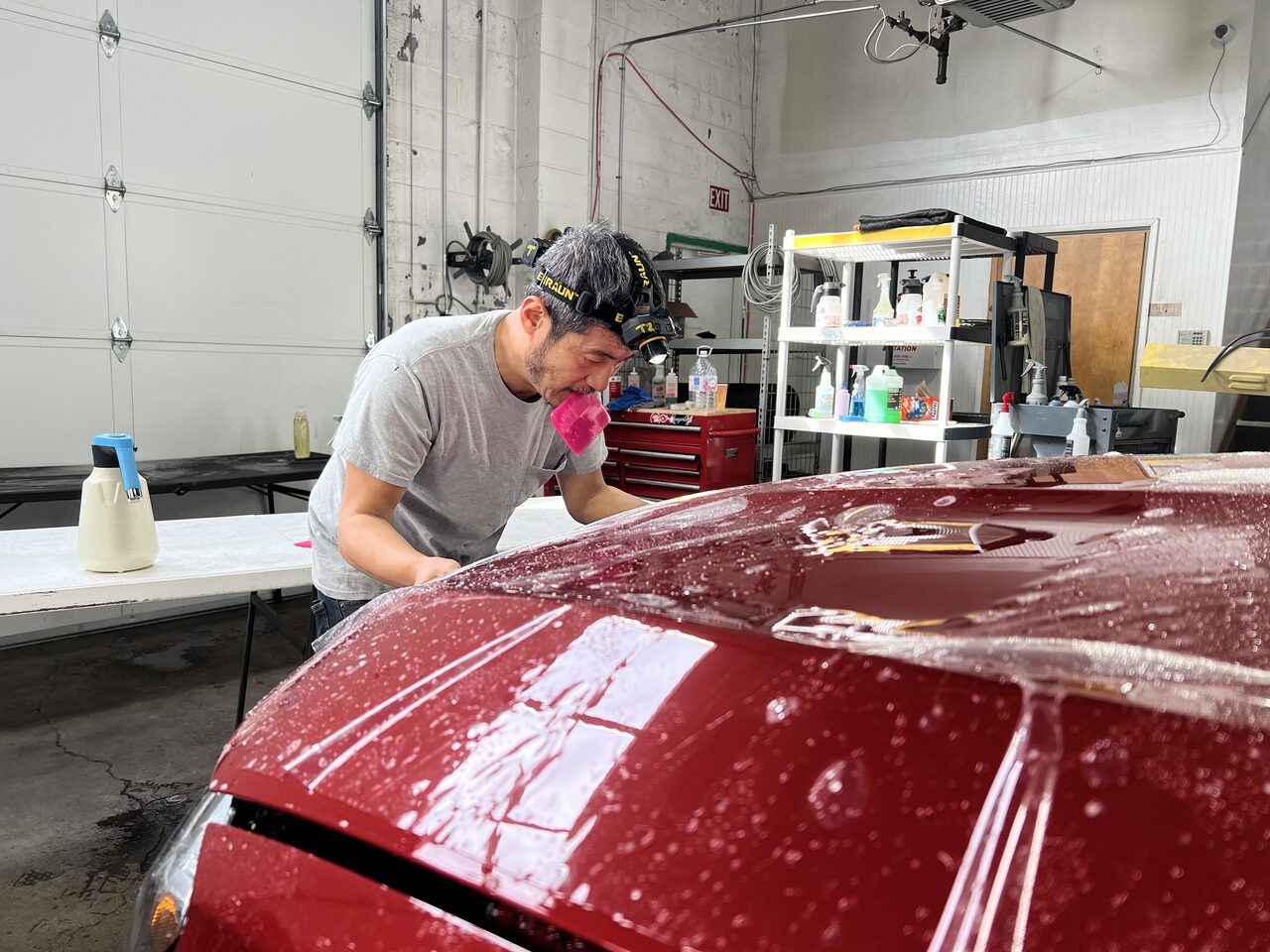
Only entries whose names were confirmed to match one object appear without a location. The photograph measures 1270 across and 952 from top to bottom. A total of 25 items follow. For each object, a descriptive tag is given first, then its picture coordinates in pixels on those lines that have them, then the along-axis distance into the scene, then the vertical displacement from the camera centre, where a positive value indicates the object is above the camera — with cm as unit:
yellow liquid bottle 450 -40
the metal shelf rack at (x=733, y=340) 518 +20
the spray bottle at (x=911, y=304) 396 +34
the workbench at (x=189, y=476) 335 -53
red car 29 -16
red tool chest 502 -47
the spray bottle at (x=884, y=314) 405 +30
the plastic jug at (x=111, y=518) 197 -38
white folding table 190 -51
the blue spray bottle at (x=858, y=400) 416 -11
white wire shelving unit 381 +29
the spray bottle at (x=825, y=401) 432 -12
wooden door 632 +64
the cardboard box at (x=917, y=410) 405 -14
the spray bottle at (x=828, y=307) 414 +33
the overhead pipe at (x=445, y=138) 527 +137
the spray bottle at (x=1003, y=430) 350 -19
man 139 -11
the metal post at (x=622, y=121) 637 +181
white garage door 381 +63
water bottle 524 -9
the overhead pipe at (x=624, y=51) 559 +221
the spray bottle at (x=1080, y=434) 331 -19
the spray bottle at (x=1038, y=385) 375 -1
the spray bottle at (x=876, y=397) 402 -9
